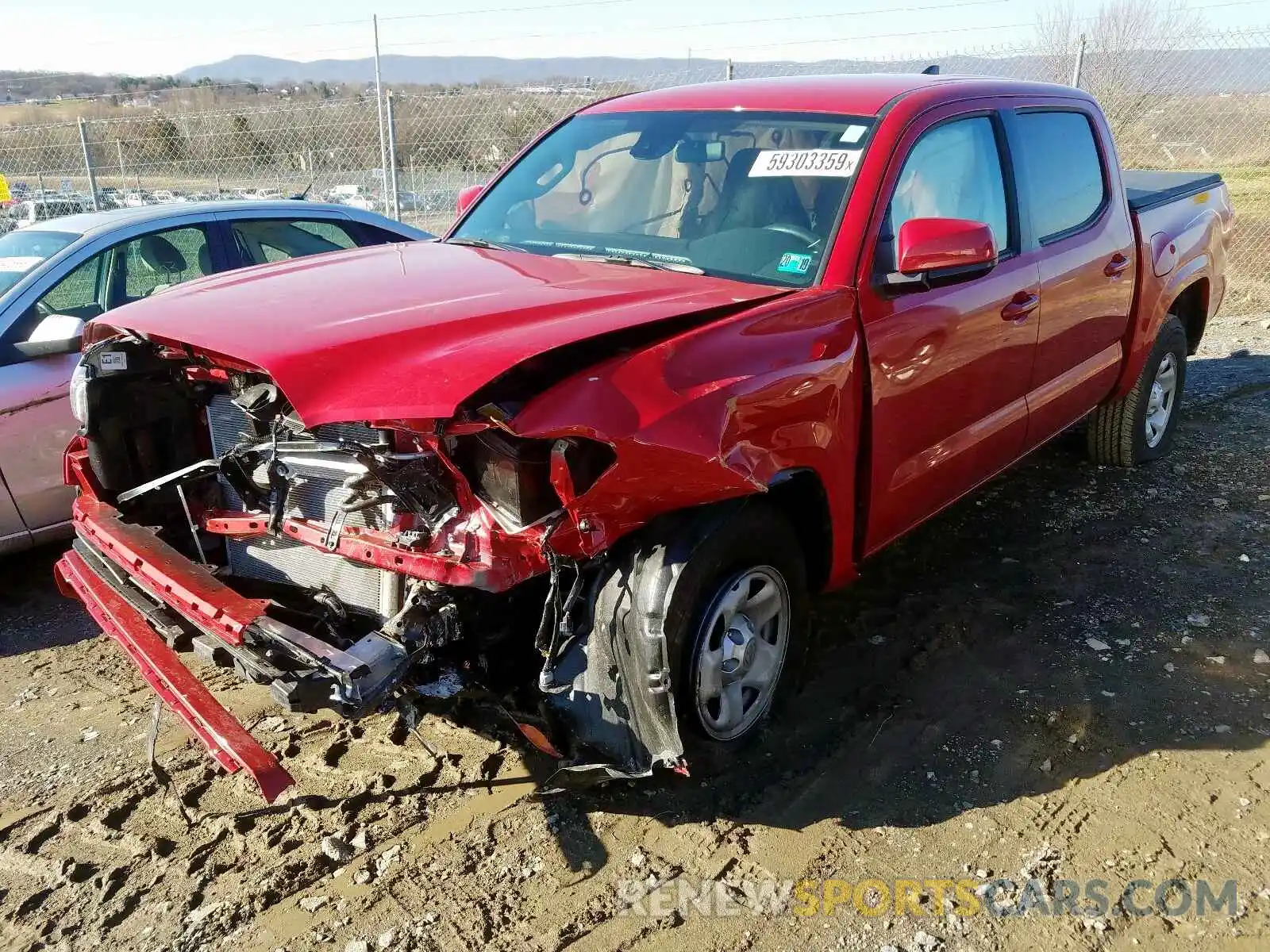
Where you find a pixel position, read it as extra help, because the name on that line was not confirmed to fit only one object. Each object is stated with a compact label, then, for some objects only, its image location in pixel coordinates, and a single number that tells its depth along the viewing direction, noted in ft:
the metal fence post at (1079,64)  32.40
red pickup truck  7.90
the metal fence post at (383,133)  32.32
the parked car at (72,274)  13.78
